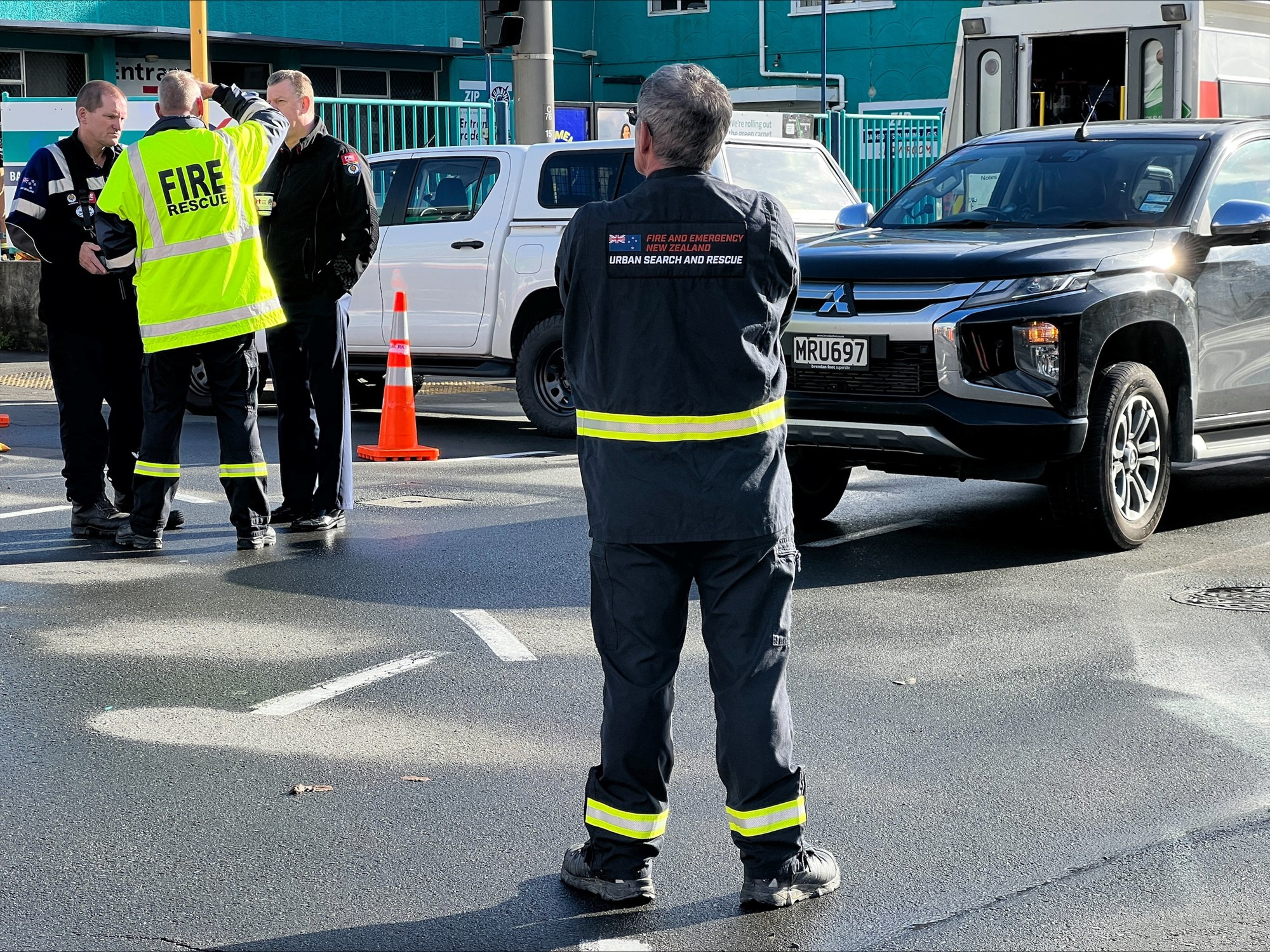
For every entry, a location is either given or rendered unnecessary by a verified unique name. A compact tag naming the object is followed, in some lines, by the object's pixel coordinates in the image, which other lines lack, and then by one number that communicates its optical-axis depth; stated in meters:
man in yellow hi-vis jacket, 7.59
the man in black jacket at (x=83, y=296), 8.20
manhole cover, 6.87
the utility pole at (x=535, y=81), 14.98
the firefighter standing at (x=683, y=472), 3.74
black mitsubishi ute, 7.47
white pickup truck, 12.10
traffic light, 14.80
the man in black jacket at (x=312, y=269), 8.35
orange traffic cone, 10.76
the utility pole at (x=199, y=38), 15.09
